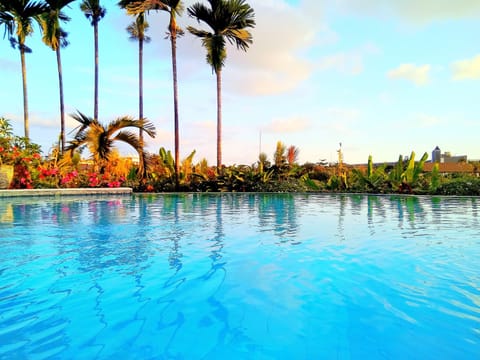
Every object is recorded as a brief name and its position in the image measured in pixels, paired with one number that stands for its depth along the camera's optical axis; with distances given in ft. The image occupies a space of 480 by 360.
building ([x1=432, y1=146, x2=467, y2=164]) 179.32
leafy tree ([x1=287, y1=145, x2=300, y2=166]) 59.31
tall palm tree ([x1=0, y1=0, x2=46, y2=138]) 61.57
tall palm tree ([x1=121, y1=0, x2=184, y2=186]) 53.20
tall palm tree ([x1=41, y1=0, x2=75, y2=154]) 65.82
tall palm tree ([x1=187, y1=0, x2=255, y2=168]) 58.41
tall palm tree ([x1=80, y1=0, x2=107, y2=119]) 78.43
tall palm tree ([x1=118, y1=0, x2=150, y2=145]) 80.32
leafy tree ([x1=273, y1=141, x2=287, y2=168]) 58.03
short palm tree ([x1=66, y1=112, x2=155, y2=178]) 50.37
